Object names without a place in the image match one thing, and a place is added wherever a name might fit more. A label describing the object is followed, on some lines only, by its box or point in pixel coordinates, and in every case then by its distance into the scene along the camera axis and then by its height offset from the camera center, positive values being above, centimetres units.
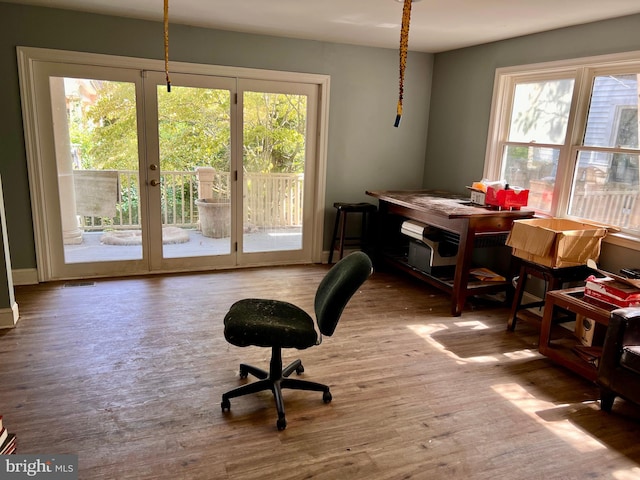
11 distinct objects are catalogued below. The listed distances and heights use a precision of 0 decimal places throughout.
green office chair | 220 -90
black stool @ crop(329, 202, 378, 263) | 474 -84
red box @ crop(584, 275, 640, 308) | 260 -79
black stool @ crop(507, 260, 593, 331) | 318 -87
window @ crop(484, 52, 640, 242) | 324 +13
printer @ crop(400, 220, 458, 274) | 403 -90
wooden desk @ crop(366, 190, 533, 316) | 357 -61
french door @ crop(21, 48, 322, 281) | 399 -31
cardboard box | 308 -62
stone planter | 457 -79
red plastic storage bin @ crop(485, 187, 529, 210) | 371 -38
